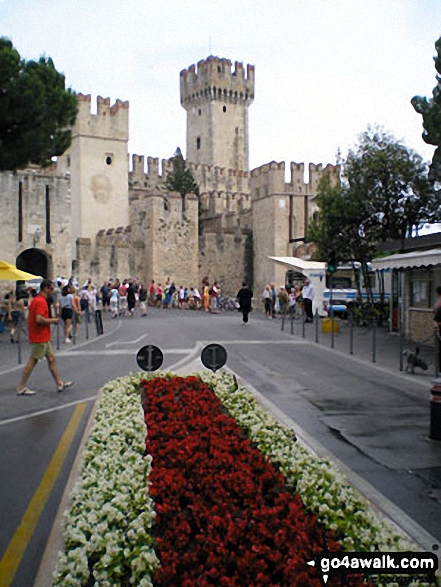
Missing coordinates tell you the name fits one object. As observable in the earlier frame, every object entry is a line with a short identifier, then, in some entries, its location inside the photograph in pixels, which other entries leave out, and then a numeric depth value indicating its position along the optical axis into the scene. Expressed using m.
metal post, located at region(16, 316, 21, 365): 15.77
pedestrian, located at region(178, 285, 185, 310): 38.47
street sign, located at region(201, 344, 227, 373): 10.23
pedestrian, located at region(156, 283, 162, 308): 39.25
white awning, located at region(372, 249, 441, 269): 17.05
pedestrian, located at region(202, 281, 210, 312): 35.36
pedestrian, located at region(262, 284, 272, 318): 33.38
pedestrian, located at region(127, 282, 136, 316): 31.98
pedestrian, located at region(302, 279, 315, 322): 27.67
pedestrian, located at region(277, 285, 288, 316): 35.00
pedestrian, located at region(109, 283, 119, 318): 31.11
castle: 35.03
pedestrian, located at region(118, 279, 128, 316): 34.22
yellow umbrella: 21.05
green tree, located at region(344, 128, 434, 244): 24.27
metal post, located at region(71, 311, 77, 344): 21.12
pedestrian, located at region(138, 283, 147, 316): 31.93
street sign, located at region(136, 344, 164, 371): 10.30
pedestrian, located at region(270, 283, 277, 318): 33.38
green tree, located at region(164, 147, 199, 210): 57.12
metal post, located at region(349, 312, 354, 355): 17.51
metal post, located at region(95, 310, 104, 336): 22.64
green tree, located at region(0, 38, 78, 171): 20.53
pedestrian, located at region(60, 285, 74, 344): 20.23
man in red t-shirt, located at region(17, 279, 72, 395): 11.25
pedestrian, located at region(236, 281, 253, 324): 25.38
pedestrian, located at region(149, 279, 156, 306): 39.25
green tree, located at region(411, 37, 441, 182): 16.73
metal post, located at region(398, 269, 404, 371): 21.78
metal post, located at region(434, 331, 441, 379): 12.00
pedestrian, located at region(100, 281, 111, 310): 33.97
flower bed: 3.95
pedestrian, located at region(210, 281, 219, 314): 35.38
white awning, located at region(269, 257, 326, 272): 32.78
